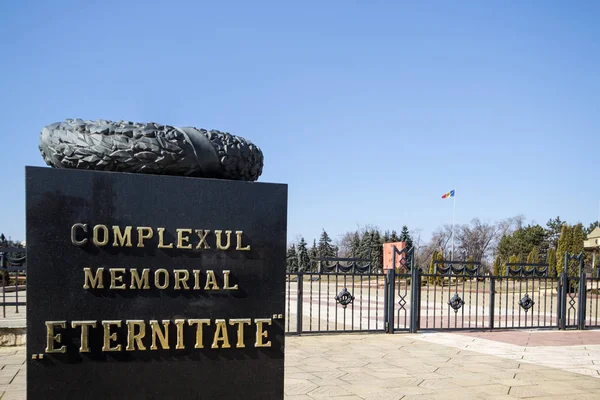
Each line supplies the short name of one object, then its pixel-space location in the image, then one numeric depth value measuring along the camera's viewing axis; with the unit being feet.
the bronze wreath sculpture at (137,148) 8.25
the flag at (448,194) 147.74
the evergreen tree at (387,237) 161.79
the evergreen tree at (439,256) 104.00
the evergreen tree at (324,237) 140.02
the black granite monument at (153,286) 7.89
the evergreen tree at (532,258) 106.11
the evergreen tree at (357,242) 165.05
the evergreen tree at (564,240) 90.07
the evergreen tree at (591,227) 159.96
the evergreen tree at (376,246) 139.84
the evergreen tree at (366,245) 154.94
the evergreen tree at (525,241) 155.84
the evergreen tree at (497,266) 101.40
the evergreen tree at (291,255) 80.42
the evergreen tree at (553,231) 161.17
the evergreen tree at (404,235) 164.45
